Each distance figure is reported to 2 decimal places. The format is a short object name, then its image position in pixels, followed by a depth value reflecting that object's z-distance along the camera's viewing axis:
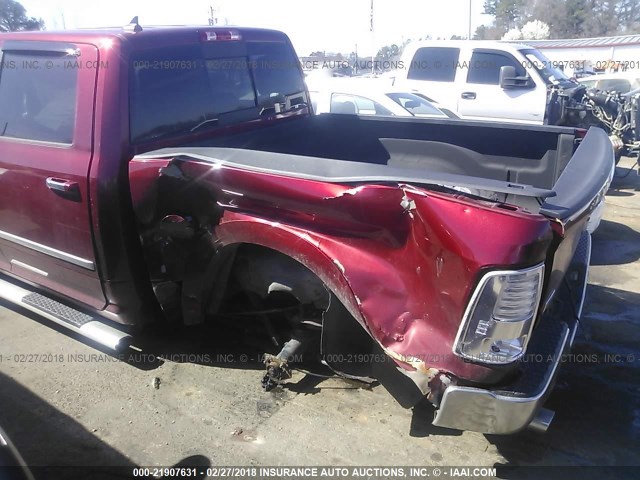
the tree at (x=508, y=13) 71.69
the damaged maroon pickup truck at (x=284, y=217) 2.15
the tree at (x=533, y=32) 62.62
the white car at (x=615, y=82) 14.45
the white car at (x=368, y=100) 7.01
